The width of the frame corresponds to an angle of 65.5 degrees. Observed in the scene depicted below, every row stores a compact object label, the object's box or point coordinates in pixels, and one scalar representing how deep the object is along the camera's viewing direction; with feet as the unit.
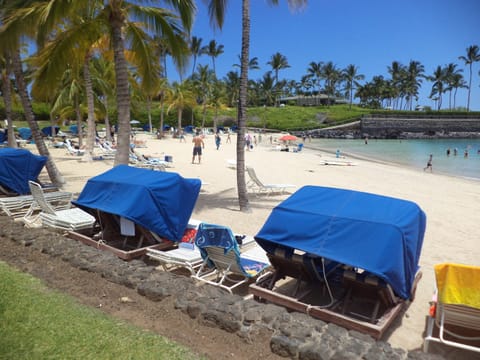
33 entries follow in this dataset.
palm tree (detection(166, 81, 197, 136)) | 165.78
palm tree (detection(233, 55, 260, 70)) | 249.34
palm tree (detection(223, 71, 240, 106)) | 257.34
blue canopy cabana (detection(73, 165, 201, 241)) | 19.08
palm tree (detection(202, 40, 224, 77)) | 240.53
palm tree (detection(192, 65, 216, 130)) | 193.77
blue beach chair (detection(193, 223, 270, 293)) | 15.80
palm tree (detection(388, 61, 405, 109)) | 315.37
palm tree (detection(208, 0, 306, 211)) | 31.50
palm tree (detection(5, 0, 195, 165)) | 29.14
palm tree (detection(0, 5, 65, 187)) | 29.25
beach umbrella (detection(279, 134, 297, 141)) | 108.88
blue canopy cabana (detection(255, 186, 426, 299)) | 12.80
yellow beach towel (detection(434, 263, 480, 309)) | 11.43
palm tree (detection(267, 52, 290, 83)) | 282.15
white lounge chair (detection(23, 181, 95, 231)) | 22.38
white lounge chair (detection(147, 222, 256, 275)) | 17.39
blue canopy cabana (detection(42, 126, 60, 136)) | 134.82
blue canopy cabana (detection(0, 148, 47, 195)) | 30.63
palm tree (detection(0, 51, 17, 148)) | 63.39
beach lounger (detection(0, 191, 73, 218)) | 27.20
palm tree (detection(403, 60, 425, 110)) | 311.68
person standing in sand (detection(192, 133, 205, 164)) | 66.74
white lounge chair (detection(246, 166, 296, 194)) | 39.73
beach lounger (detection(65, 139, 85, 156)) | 74.52
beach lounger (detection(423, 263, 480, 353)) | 11.46
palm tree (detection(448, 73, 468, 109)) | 303.46
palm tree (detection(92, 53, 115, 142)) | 92.86
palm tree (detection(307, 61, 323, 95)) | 335.81
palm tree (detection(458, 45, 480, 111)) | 290.56
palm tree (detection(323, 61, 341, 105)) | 328.08
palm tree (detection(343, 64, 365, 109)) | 322.96
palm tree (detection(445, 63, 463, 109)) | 304.50
